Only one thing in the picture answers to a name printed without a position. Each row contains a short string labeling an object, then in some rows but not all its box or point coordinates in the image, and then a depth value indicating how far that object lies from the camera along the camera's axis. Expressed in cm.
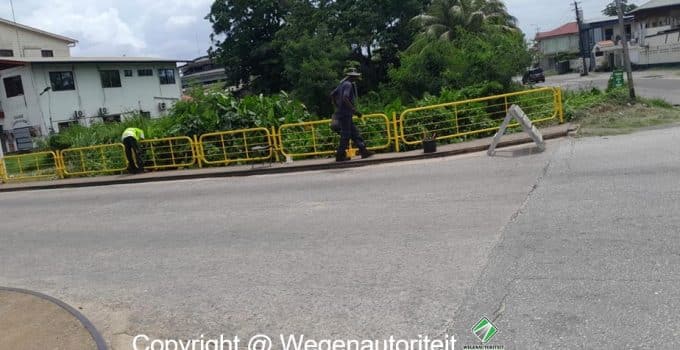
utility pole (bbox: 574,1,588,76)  6219
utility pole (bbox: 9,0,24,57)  4792
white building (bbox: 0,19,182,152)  3794
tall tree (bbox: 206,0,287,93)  5075
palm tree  3550
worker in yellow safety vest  1730
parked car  5568
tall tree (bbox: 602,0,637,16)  10280
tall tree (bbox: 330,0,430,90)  4228
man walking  1327
